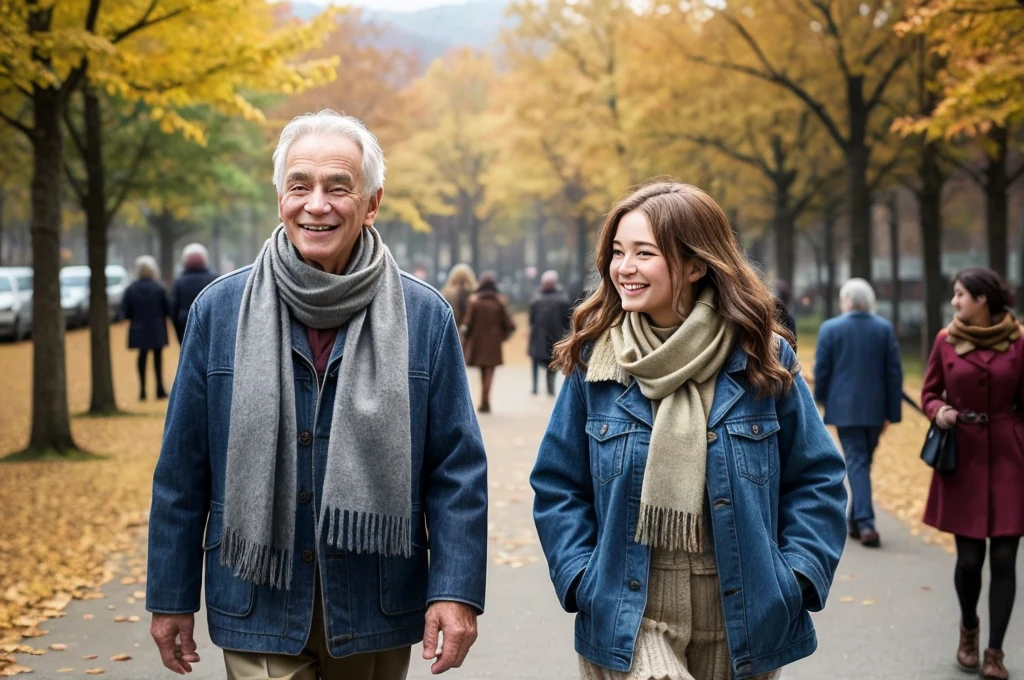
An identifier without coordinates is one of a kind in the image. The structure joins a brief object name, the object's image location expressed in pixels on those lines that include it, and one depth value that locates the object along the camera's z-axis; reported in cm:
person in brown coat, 1745
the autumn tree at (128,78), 1191
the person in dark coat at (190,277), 1590
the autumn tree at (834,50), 2006
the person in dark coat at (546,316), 1936
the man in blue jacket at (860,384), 914
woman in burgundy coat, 618
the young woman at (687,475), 323
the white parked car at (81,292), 3444
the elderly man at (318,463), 329
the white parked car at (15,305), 2909
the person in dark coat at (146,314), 1866
